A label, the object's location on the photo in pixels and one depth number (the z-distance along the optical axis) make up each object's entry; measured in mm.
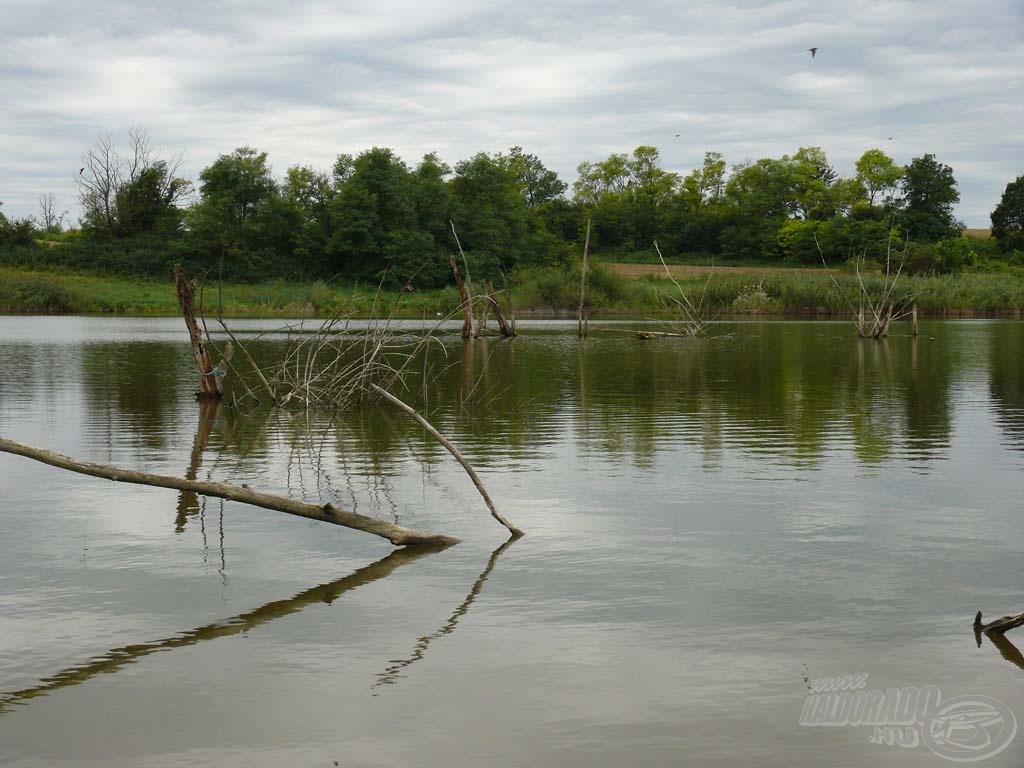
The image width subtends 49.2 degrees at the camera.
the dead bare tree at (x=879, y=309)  41406
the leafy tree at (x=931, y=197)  109062
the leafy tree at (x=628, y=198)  117375
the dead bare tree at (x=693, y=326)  44438
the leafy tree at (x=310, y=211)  89312
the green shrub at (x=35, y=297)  69500
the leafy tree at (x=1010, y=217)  105688
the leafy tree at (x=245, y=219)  86625
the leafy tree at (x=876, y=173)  120125
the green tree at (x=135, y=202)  91875
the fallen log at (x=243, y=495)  8234
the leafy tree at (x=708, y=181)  129375
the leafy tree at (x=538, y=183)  139250
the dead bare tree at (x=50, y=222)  120875
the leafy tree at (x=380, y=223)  85562
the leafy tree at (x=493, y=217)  92938
